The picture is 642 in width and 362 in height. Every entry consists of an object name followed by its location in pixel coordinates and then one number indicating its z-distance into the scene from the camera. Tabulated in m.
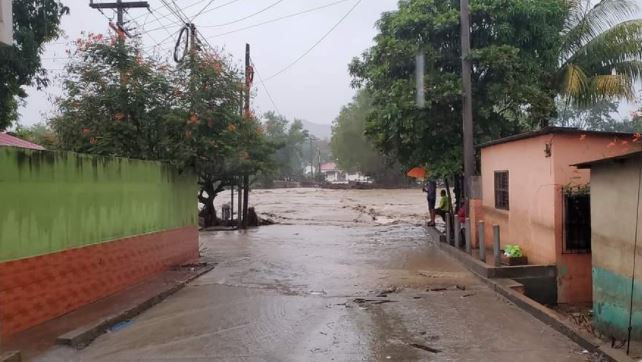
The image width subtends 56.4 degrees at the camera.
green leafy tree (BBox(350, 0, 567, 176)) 15.91
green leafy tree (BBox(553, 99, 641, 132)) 57.88
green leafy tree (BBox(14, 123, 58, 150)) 13.55
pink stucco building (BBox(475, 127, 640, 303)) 10.74
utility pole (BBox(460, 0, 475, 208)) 14.99
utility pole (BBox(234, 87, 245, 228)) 24.98
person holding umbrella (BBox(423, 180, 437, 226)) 22.12
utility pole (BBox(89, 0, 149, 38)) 19.45
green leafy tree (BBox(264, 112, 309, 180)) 101.81
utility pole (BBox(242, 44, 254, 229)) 24.73
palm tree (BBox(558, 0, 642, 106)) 15.70
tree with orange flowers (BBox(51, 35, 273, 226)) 12.73
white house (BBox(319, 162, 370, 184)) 131.12
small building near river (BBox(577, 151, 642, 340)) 6.87
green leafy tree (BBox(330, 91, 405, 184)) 73.81
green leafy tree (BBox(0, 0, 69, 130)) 19.28
